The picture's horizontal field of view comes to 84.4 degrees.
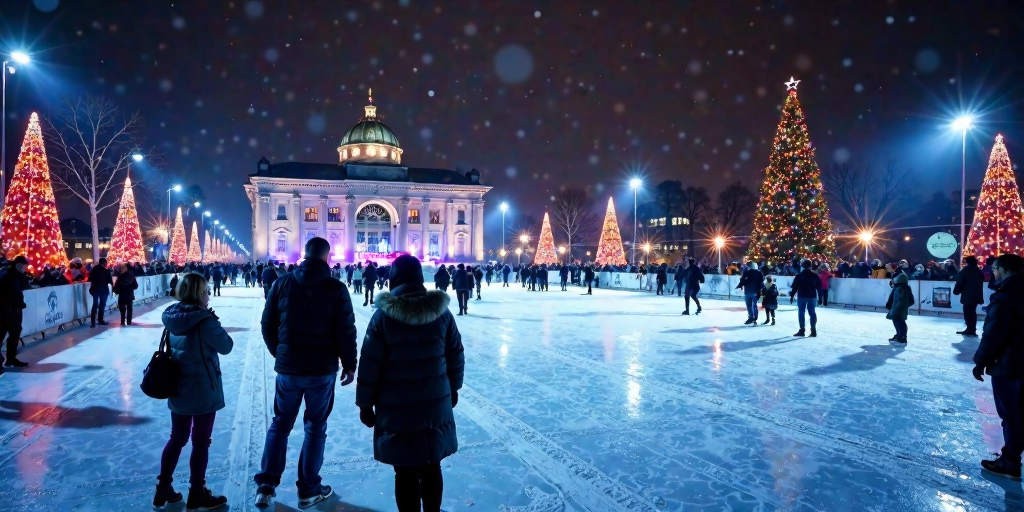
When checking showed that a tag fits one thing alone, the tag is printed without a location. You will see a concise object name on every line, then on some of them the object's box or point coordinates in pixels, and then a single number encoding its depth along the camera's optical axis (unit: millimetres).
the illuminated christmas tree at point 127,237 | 29250
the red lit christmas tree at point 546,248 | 51219
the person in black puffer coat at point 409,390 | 2828
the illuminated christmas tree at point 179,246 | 51025
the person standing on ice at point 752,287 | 13969
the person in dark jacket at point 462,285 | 16891
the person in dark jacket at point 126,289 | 13523
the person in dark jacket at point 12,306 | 7953
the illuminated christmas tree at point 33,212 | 18047
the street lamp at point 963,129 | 19062
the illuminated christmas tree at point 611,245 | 41750
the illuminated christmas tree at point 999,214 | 20344
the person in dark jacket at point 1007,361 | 4242
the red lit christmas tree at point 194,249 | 62381
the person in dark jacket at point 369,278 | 19578
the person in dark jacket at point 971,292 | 11977
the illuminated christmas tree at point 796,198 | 25938
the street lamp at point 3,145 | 16578
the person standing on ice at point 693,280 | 17031
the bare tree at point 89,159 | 29141
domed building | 63781
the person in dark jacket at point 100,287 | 13444
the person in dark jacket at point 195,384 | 3539
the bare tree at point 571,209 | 65125
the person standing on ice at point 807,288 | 11594
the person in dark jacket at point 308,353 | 3590
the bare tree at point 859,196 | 43844
